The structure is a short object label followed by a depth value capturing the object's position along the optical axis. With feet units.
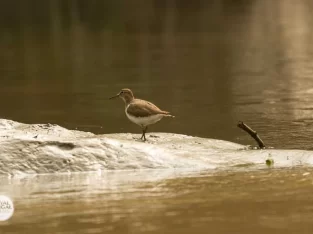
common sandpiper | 64.90
